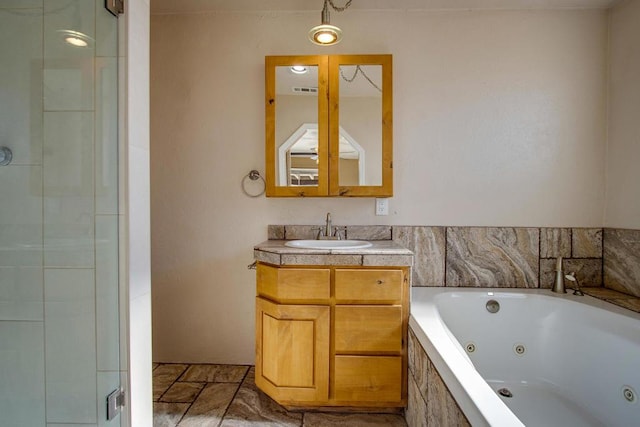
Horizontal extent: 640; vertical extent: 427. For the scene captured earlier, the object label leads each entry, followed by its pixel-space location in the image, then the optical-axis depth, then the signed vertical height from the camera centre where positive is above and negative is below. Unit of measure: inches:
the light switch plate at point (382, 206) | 83.6 +0.7
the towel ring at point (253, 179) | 84.8 +7.7
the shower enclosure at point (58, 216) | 42.9 -1.2
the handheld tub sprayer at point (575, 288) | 71.2 -18.0
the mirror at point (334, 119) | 79.9 +22.3
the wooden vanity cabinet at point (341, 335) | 63.0 -25.0
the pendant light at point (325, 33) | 67.5 +37.3
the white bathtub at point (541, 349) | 52.2 -26.6
